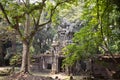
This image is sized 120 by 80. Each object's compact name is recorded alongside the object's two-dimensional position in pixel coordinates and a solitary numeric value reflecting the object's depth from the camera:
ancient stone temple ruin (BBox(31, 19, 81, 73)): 21.30
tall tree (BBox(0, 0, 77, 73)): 11.34
